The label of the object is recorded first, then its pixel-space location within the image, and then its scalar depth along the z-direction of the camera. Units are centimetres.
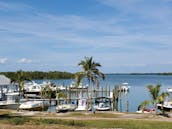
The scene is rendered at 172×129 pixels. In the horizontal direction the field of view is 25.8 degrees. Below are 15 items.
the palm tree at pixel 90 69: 4981
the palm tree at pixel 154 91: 4652
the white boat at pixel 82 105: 6162
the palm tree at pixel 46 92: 6909
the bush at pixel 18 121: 2667
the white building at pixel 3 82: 6518
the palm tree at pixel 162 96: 4669
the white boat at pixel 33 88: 10312
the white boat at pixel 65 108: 5967
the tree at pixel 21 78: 8131
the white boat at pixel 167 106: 6562
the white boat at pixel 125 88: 12388
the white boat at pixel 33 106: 6101
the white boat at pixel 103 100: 8575
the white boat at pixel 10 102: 6431
